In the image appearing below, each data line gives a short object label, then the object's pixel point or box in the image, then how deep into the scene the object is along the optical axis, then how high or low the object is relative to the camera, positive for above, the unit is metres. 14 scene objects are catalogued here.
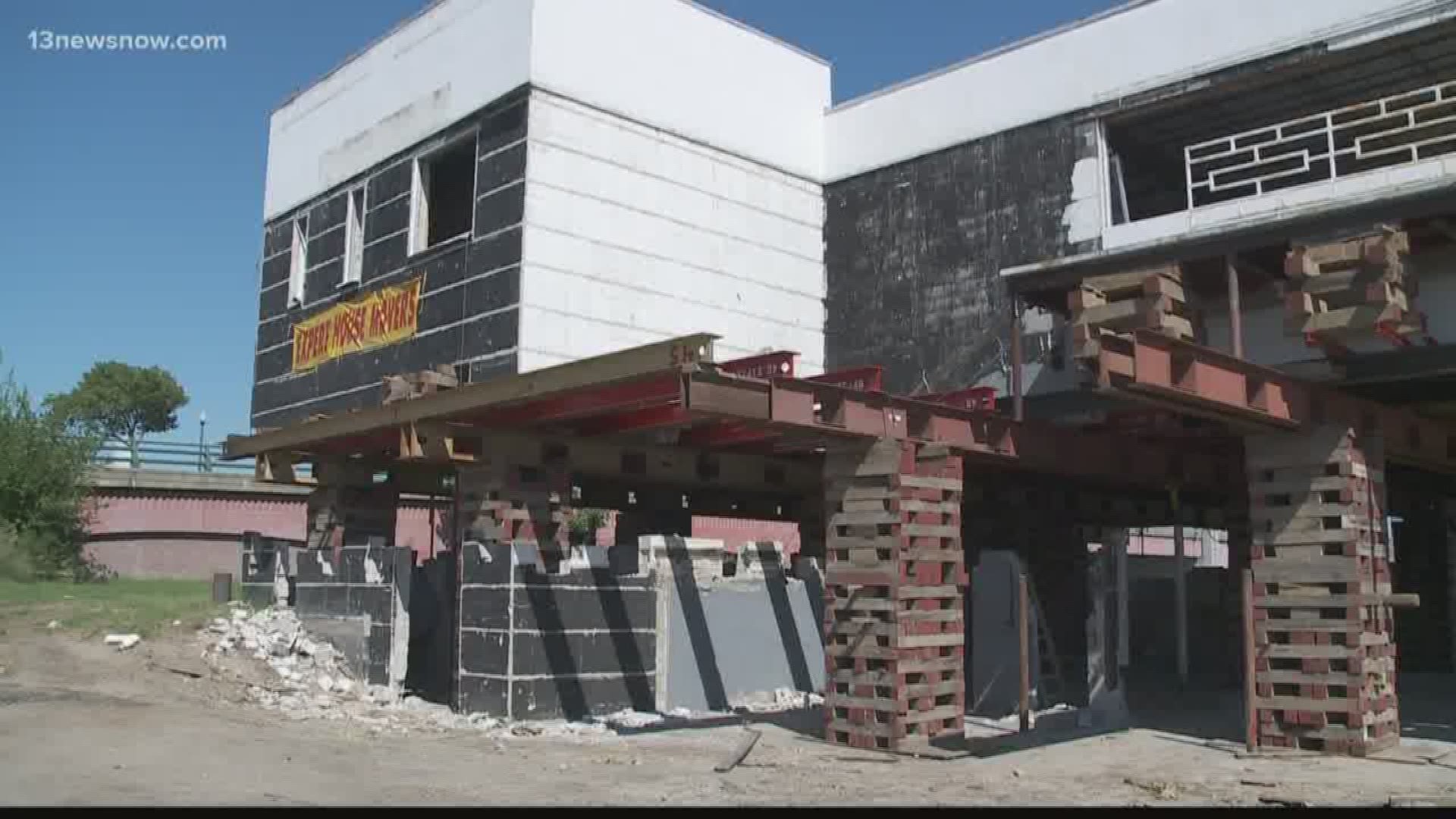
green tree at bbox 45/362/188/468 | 76.44 +10.00
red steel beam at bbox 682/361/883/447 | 14.60 +1.77
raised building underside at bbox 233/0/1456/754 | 13.32 +3.72
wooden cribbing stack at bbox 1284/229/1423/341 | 13.16 +3.04
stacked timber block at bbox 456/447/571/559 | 15.66 +0.85
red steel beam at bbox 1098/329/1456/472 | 11.20 +1.81
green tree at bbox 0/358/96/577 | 29.45 +1.83
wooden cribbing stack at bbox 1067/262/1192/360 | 14.17 +3.12
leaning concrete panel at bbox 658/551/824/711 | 16.73 -0.93
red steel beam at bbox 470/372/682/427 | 13.18 +1.83
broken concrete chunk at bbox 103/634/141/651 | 16.34 -0.96
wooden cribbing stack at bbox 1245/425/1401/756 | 13.02 -0.18
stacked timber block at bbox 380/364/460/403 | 17.61 +2.70
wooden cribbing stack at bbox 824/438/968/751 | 13.11 -0.25
